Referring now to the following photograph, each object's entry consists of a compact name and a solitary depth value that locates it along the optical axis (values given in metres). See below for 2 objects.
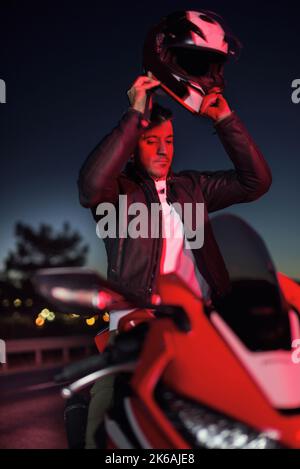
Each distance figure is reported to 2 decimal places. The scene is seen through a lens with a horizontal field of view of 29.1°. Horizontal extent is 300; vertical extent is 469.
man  2.22
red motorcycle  1.44
